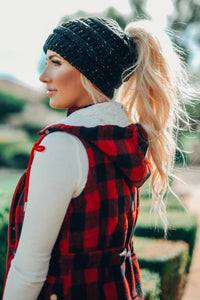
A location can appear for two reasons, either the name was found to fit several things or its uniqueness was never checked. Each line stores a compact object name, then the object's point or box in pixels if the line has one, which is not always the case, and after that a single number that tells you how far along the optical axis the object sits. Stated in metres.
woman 1.36
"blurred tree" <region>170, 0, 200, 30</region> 13.97
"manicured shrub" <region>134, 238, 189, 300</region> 3.21
